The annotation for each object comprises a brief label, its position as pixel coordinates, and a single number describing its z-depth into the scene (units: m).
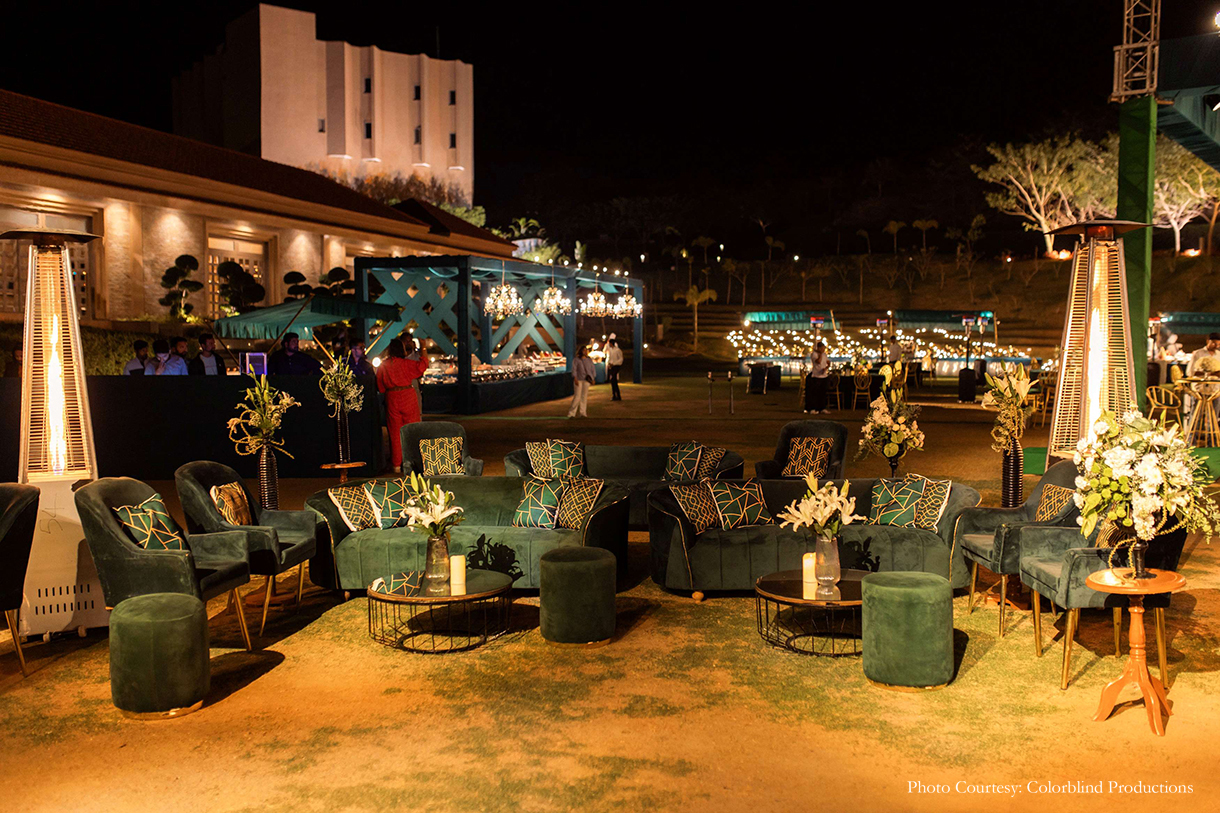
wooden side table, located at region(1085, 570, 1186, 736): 4.14
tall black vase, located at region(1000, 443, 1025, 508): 7.25
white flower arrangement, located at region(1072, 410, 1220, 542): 4.05
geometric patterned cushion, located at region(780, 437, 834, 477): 7.63
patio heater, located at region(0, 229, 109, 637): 5.56
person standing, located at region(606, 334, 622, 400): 21.02
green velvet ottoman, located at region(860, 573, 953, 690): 4.53
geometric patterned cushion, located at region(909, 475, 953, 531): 6.30
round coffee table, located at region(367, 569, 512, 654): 5.23
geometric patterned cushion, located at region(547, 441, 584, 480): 7.50
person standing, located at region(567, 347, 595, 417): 16.64
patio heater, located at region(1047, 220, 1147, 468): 6.90
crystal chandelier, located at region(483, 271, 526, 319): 19.72
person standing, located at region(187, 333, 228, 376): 12.25
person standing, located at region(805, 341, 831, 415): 18.05
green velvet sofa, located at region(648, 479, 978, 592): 6.10
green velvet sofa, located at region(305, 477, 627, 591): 6.21
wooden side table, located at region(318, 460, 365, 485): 7.94
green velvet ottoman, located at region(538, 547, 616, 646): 5.30
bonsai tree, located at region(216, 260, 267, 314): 21.18
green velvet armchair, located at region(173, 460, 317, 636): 5.70
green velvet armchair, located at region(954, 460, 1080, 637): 5.41
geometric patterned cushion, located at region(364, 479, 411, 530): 6.56
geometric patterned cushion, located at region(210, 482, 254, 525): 6.03
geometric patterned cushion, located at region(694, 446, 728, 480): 7.55
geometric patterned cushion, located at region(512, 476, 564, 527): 6.52
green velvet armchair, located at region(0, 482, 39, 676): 4.92
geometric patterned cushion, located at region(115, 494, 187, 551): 5.33
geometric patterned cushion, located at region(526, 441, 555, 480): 7.52
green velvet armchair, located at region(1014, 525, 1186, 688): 4.62
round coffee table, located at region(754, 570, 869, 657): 5.03
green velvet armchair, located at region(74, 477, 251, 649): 5.12
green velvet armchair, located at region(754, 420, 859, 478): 7.70
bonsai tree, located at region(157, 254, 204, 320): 20.02
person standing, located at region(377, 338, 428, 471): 10.73
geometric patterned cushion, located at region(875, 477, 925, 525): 6.35
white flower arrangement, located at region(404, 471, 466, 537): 5.22
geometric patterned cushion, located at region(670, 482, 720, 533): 6.27
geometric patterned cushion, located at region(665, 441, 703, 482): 7.56
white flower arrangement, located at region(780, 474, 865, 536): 5.09
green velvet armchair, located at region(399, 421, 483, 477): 8.09
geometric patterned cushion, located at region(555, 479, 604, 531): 6.41
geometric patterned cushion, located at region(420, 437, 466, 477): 7.88
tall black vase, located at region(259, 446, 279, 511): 7.55
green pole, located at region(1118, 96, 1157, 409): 8.88
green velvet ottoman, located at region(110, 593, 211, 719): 4.32
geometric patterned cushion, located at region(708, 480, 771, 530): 6.35
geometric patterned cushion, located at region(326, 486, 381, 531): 6.43
